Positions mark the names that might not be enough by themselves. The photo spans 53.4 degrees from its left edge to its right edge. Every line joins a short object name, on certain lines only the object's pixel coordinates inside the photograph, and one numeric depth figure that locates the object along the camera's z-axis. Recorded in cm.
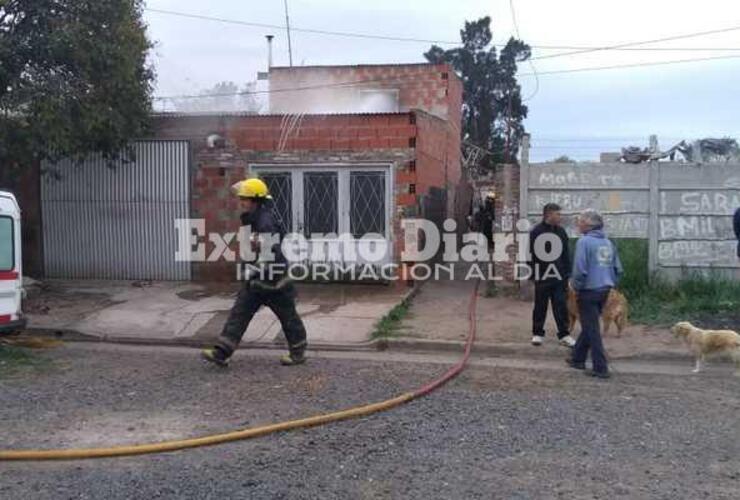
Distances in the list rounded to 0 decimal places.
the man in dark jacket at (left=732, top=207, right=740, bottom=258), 917
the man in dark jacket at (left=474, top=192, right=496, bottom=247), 1855
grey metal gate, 1242
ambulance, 773
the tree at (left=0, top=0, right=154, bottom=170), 977
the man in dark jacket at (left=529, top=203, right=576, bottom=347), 842
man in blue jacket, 739
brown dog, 879
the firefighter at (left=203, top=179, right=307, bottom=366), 745
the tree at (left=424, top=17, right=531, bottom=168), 4366
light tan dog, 749
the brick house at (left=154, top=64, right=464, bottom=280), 1204
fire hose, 488
